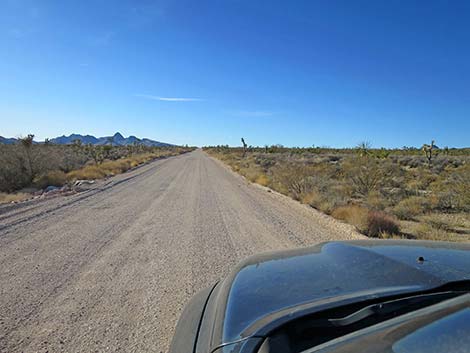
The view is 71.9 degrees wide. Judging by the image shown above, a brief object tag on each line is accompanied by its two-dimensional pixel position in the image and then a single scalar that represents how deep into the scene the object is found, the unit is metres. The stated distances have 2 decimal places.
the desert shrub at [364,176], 15.38
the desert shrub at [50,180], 18.56
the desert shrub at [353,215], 8.50
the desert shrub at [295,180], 15.01
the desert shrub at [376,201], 12.18
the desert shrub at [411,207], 11.09
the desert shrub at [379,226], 8.16
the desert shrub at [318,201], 11.10
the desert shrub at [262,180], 19.01
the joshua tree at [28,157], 19.27
